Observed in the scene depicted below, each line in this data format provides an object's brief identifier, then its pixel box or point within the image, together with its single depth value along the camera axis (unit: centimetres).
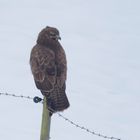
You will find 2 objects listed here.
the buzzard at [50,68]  2034
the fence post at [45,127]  1823
